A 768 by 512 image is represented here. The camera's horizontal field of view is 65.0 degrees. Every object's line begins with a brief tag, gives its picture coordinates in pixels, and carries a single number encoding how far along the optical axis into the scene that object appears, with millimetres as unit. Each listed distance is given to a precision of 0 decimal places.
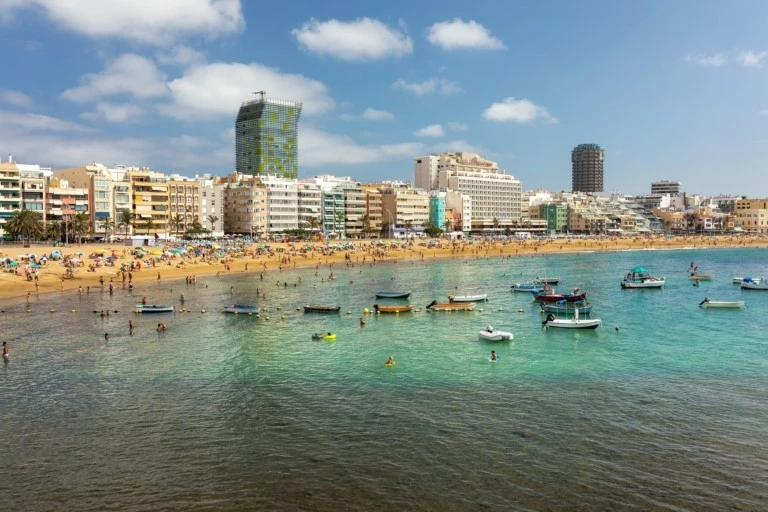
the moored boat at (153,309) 54866
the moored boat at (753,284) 73750
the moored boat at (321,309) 55562
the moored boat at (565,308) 53156
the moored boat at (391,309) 55438
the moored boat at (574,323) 46094
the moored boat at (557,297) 58809
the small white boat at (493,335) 41625
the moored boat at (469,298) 62062
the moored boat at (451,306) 56844
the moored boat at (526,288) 71419
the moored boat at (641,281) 75106
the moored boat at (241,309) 54625
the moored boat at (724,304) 58031
